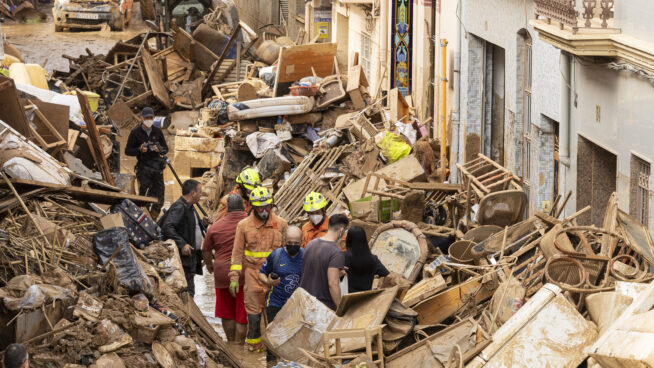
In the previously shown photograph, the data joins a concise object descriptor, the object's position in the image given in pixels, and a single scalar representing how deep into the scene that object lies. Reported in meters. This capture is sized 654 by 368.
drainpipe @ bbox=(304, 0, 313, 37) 32.47
